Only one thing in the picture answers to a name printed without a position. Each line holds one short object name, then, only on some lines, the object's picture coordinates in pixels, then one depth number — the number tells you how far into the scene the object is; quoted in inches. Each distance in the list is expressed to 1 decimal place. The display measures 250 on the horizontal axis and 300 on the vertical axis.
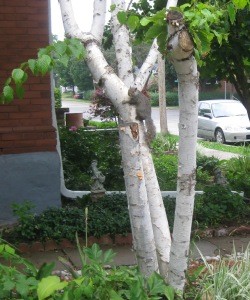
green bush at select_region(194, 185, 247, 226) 279.7
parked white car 802.8
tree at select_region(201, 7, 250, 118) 281.6
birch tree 134.2
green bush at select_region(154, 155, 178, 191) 361.7
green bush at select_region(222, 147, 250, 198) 340.7
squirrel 153.0
